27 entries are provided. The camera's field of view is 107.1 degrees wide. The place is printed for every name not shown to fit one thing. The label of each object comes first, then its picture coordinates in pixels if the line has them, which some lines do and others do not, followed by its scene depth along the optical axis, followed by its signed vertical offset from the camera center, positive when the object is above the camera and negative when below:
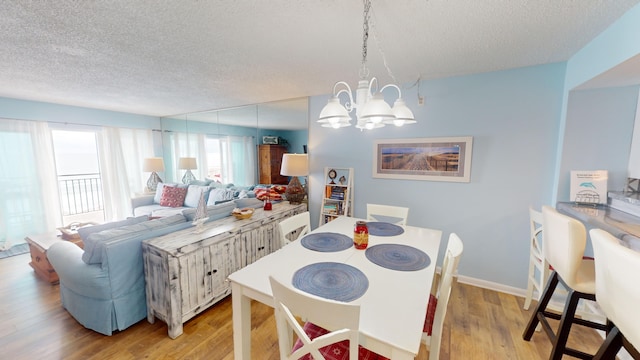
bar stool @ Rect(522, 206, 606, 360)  1.30 -0.67
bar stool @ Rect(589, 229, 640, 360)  0.87 -0.54
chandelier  1.22 +0.25
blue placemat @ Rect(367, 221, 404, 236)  1.96 -0.63
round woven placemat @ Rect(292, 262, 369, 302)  1.11 -0.64
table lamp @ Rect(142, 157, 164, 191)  4.62 -0.22
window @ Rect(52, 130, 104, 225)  3.99 -0.34
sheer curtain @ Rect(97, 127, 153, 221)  4.39 -0.15
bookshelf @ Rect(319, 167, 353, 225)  3.10 -0.50
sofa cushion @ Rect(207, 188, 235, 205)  3.94 -0.66
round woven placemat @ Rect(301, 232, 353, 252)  1.64 -0.63
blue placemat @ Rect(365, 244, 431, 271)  1.40 -0.64
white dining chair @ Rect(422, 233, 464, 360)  1.20 -0.79
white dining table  0.89 -0.65
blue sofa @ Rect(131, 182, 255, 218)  3.93 -0.73
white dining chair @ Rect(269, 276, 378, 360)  0.81 -0.58
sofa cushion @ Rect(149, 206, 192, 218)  3.96 -0.93
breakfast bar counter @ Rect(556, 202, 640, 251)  1.28 -0.42
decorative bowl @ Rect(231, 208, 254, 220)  2.54 -0.61
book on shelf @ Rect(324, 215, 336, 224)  3.24 -0.84
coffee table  2.56 -1.10
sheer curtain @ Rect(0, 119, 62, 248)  3.40 -0.38
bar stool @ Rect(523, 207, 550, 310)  1.85 -0.86
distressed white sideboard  1.81 -0.92
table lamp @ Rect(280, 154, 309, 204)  3.14 -0.18
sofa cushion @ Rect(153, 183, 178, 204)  4.62 -0.73
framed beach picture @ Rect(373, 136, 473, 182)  2.49 -0.03
